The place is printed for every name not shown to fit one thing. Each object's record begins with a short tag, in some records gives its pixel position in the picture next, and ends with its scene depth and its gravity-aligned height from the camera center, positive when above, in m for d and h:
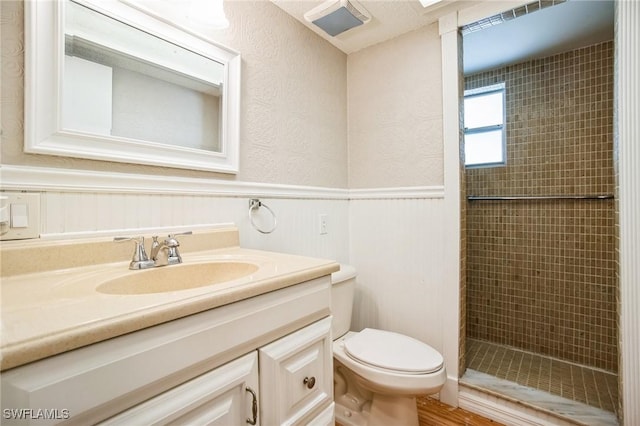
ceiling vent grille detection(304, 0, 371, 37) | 1.46 +1.03
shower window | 2.28 +0.69
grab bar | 1.85 +0.11
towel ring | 1.40 +0.03
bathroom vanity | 0.43 -0.25
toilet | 1.20 -0.66
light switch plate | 0.78 -0.01
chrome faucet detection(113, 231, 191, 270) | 0.91 -0.13
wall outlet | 1.79 -0.07
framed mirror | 0.84 +0.43
